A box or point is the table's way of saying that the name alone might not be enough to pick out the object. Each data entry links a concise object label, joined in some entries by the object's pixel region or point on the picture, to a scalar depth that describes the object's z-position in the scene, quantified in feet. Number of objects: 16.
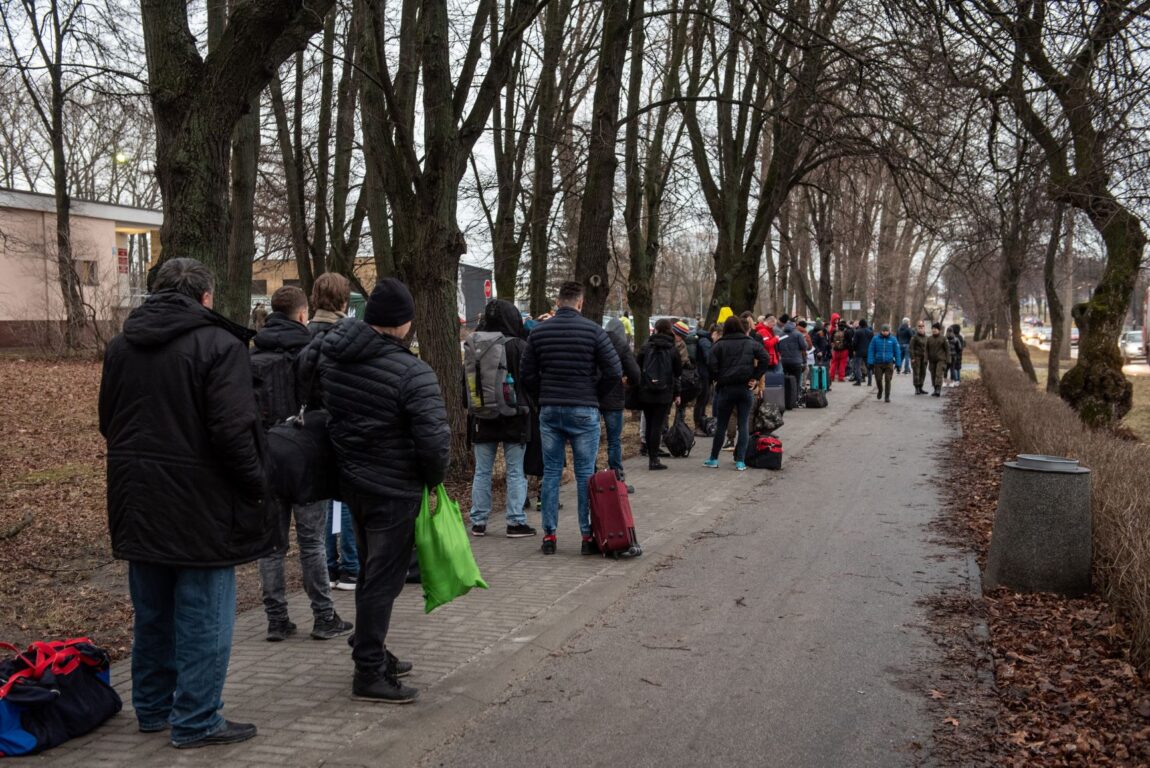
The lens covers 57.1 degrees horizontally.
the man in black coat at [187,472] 13.84
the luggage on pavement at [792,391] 68.03
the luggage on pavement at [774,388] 57.21
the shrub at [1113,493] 18.35
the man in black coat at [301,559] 19.58
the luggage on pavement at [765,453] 43.39
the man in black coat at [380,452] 16.08
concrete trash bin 23.00
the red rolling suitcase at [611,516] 26.50
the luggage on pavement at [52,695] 14.03
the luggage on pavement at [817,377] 77.92
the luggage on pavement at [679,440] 47.11
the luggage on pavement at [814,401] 74.02
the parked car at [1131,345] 189.83
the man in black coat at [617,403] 34.14
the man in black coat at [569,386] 27.37
